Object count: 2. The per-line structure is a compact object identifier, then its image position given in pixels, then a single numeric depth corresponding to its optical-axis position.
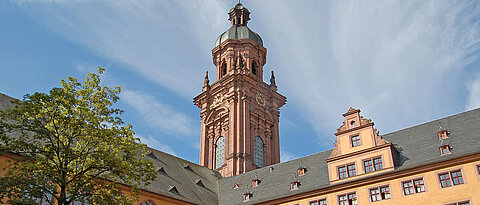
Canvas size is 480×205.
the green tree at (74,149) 21.97
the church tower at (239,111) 60.53
